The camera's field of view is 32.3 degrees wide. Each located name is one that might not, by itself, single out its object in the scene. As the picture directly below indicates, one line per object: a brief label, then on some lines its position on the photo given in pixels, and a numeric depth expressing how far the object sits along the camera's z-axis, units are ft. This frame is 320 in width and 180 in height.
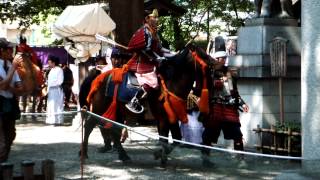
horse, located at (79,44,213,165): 29.27
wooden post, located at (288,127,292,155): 31.37
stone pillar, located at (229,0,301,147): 34.96
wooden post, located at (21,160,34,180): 22.02
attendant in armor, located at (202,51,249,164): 30.12
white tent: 47.32
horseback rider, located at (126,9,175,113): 30.37
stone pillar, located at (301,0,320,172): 20.44
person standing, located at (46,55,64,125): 53.78
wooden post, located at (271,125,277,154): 32.49
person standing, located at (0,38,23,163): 27.09
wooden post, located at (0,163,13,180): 21.24
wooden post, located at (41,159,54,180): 22.66
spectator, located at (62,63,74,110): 63.77
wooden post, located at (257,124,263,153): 33.72
